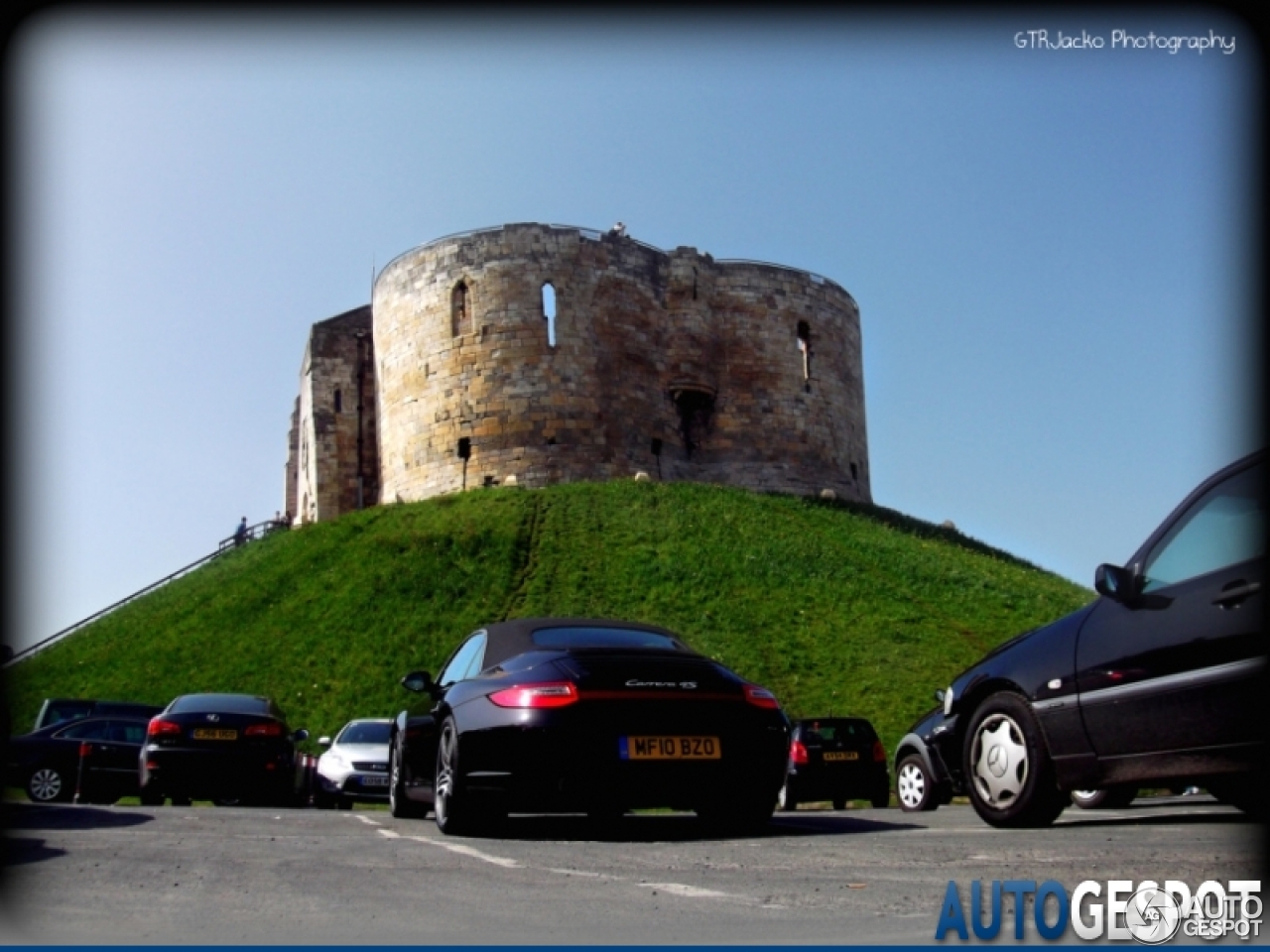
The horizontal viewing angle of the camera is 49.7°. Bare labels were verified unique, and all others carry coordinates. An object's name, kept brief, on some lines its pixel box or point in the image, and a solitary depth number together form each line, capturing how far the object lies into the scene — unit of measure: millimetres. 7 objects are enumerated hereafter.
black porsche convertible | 7617
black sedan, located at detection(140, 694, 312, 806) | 14344
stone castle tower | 41312
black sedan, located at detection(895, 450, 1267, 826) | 5664
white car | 16828
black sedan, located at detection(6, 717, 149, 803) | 15883
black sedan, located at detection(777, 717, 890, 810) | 15234
